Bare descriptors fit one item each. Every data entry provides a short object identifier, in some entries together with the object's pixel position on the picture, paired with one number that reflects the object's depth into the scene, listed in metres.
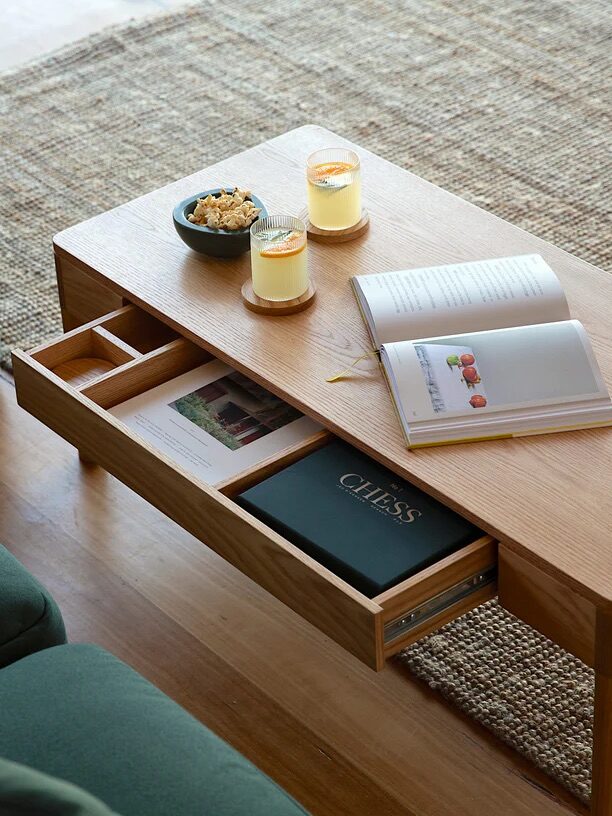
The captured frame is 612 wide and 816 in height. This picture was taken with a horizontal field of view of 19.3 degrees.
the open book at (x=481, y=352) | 2.30
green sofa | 1.91
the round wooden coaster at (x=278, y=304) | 2.52
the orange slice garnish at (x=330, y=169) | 2.65
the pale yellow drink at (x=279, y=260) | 2.48
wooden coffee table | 2.14
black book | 2.16
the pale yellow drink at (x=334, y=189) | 2.63
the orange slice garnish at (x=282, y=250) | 2.48
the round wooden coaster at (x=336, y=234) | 2.66
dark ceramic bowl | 2.59
